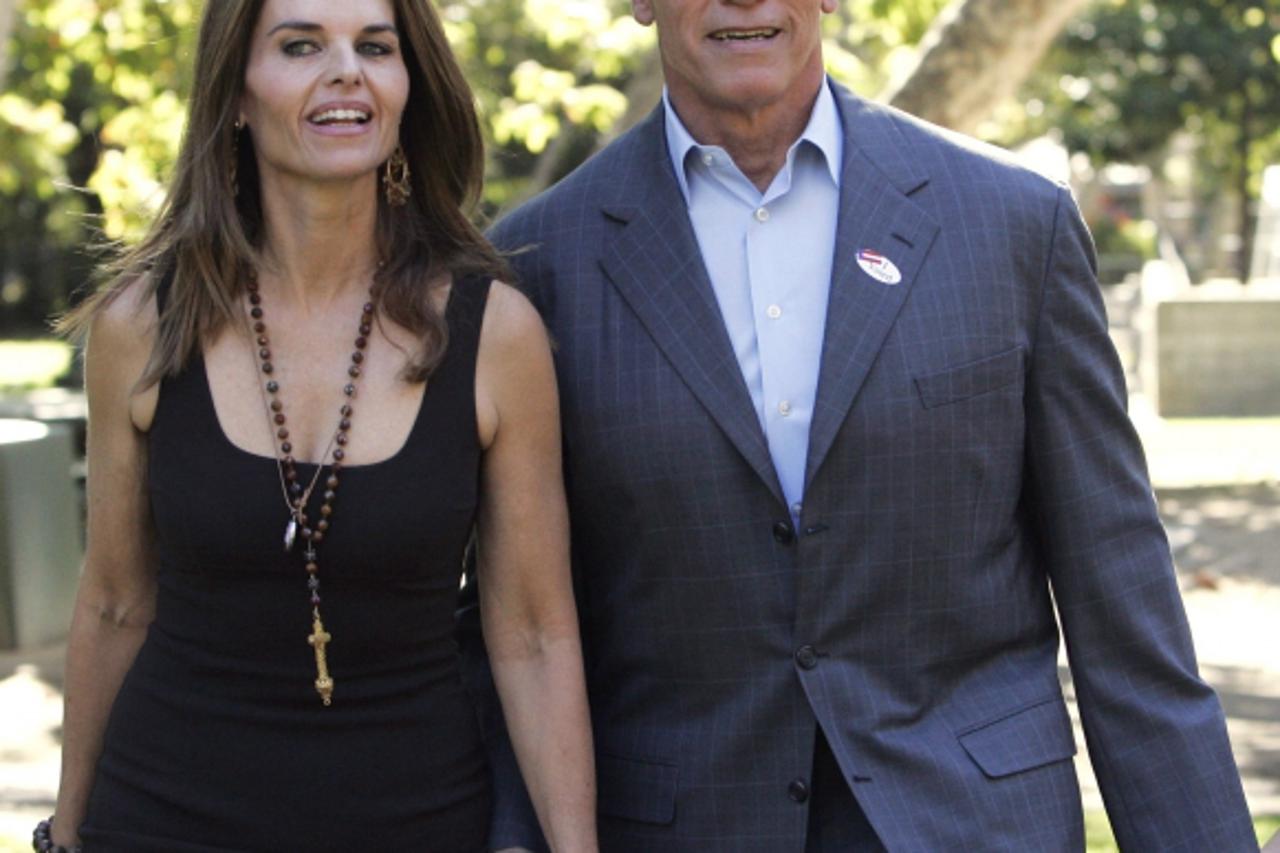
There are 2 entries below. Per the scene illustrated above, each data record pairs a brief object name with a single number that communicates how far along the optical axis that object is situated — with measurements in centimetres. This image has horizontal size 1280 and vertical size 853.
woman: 627
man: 645
